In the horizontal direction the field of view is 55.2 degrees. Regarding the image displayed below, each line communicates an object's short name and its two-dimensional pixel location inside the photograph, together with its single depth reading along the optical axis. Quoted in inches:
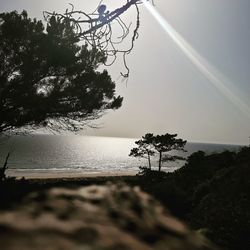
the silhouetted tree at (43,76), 368.5
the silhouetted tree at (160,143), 1142.0
